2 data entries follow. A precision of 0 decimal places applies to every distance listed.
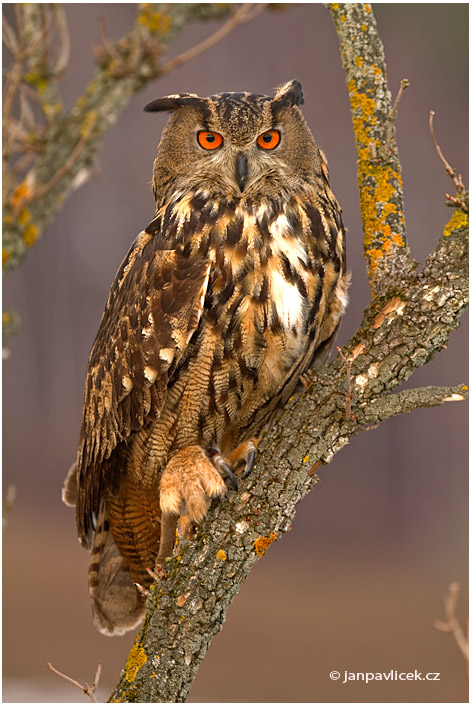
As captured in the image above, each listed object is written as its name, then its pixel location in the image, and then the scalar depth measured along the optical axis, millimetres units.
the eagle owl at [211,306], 11919
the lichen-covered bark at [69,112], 12139
